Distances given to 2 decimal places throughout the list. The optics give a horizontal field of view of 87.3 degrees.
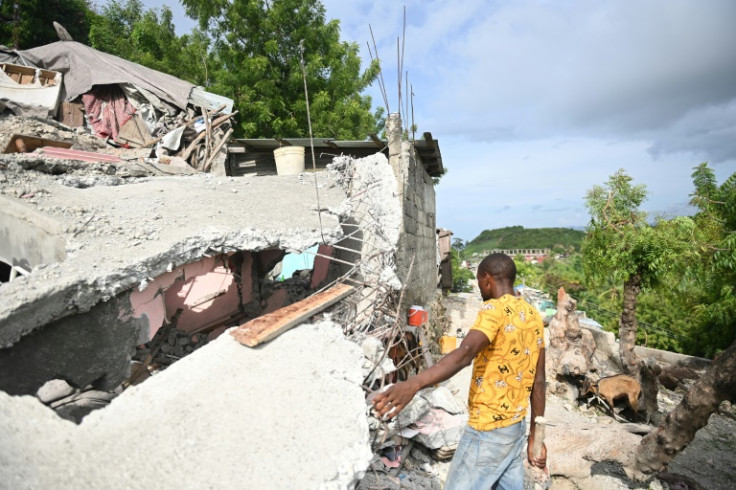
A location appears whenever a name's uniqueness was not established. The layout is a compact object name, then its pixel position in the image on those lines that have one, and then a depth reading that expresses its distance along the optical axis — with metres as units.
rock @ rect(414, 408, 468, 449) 3.67
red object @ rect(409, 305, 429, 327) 5.53
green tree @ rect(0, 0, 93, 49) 12.73
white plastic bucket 7.30
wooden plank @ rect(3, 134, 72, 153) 5.62
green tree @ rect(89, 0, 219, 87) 13.15
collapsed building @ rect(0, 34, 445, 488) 1.64
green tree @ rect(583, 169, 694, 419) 6.64
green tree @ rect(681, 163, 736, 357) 5.75
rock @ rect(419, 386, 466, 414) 4.11
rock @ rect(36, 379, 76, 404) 2.81
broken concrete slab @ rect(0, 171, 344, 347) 2.30
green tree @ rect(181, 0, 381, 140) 11.33
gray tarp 8.11
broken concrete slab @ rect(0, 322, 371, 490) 1.51
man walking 1.98
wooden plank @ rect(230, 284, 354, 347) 2.33
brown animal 6.02
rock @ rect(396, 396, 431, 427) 3.60
